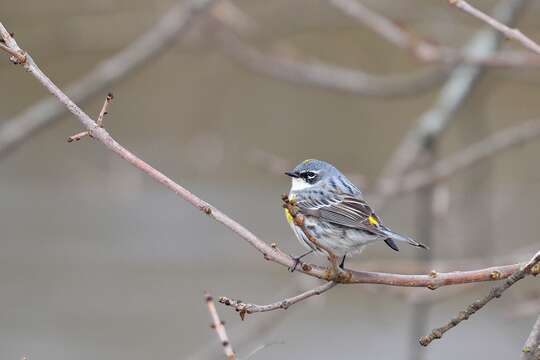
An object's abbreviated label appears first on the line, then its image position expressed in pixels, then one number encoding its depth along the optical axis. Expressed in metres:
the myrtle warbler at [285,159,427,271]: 9.20
